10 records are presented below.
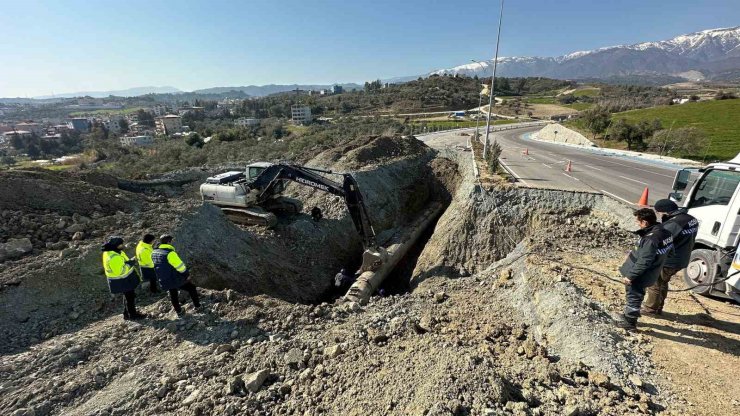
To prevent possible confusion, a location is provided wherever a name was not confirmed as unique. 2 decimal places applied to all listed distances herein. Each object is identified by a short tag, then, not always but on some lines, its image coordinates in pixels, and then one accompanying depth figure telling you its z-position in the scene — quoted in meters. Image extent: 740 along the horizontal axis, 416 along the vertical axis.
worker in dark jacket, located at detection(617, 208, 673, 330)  5.47
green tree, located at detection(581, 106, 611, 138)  34.50
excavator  11.98
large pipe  11.25
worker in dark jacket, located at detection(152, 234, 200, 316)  7.06
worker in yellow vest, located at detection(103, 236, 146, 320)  6.96
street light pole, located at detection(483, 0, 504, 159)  18.86
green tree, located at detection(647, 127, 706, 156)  24.19
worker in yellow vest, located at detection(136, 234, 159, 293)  7.47
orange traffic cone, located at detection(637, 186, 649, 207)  11.69
